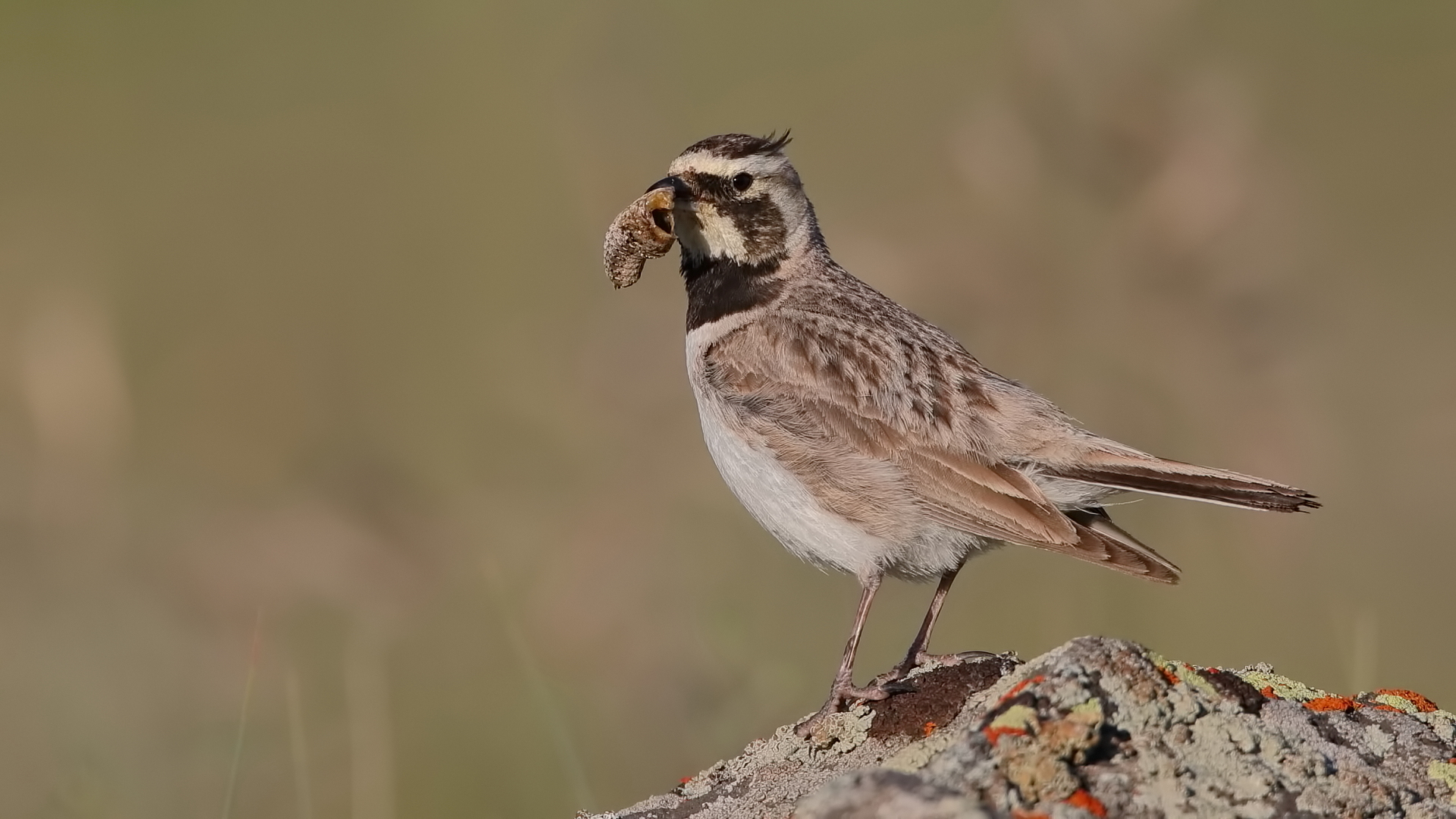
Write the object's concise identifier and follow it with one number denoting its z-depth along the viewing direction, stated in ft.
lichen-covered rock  22.67
